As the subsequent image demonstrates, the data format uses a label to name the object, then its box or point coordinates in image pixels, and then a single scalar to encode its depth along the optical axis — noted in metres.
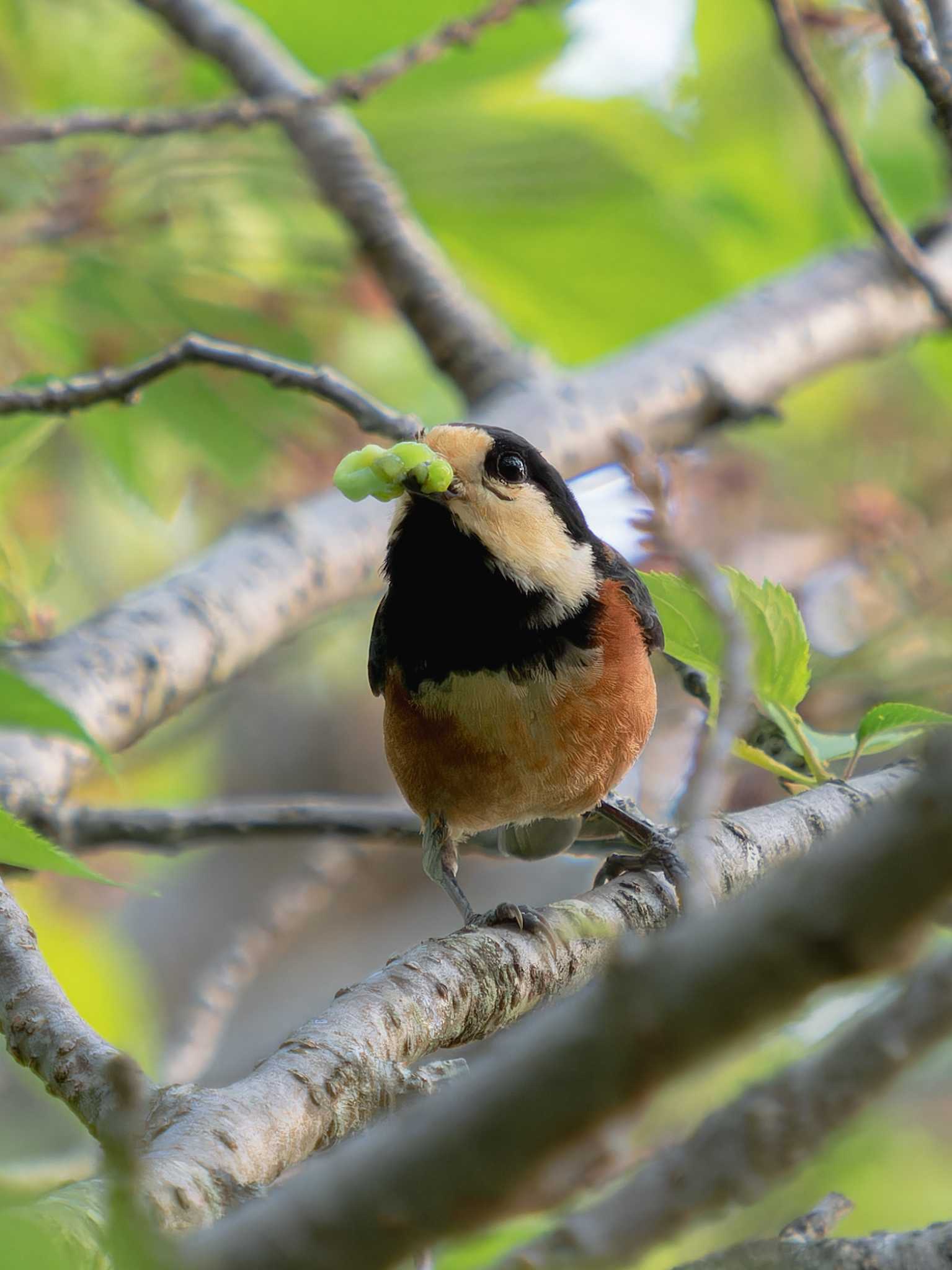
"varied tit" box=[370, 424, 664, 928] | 5.59
